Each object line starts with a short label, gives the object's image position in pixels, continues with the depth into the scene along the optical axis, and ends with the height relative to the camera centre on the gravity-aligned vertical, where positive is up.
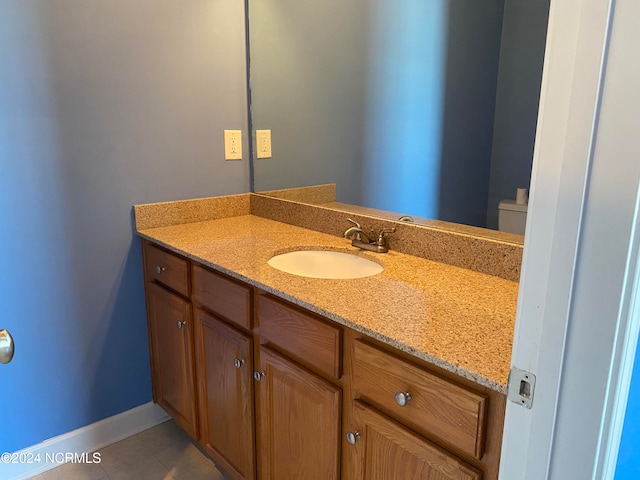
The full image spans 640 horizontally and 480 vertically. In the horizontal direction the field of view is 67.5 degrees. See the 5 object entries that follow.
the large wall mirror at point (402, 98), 1.28 +0.14
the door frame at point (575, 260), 0.47 -0.12
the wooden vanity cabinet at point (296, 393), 0.90 -0.61
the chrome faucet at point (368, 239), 1.61 -0.34
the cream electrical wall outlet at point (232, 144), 2.06 -0.03
